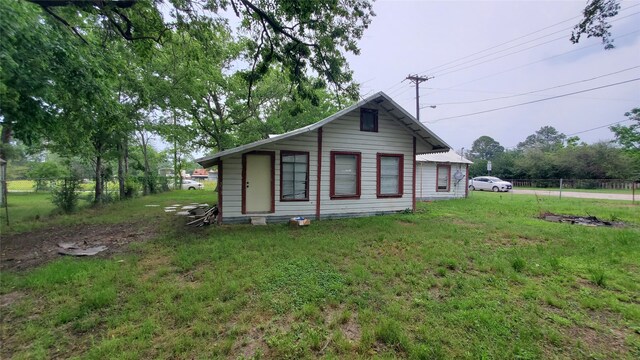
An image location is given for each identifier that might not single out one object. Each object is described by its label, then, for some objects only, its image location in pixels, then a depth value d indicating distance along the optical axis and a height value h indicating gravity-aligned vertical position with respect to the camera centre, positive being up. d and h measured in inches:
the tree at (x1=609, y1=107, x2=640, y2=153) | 1192.8 +214.5
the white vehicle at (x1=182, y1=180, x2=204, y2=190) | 1039.6 -24.2
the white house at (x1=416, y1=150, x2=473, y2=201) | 587.2 +10.1
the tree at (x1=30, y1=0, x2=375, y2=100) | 207.3 +125.0
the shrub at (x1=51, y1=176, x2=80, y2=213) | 409.1 -26.0
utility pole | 831.1 +309.4
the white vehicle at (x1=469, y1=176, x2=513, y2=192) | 911.7 -10.0
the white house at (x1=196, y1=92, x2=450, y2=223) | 317.4 +15.4
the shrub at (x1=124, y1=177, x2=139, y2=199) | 626.1 -22.7
